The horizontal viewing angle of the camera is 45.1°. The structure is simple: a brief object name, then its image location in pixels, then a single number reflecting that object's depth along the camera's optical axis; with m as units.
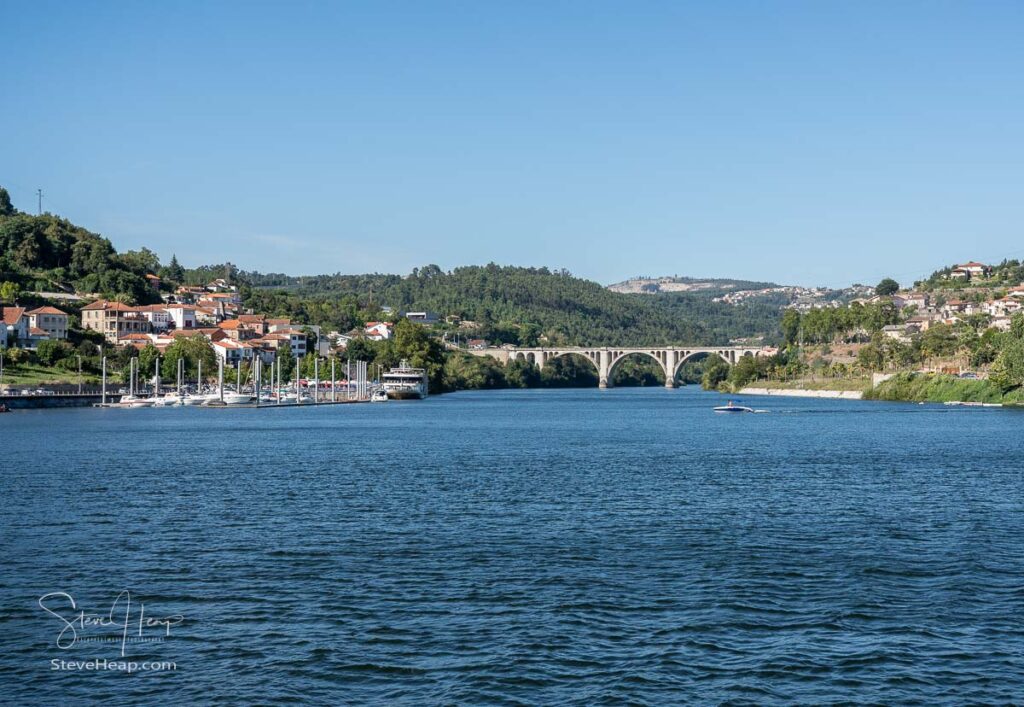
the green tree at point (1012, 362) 101.50
